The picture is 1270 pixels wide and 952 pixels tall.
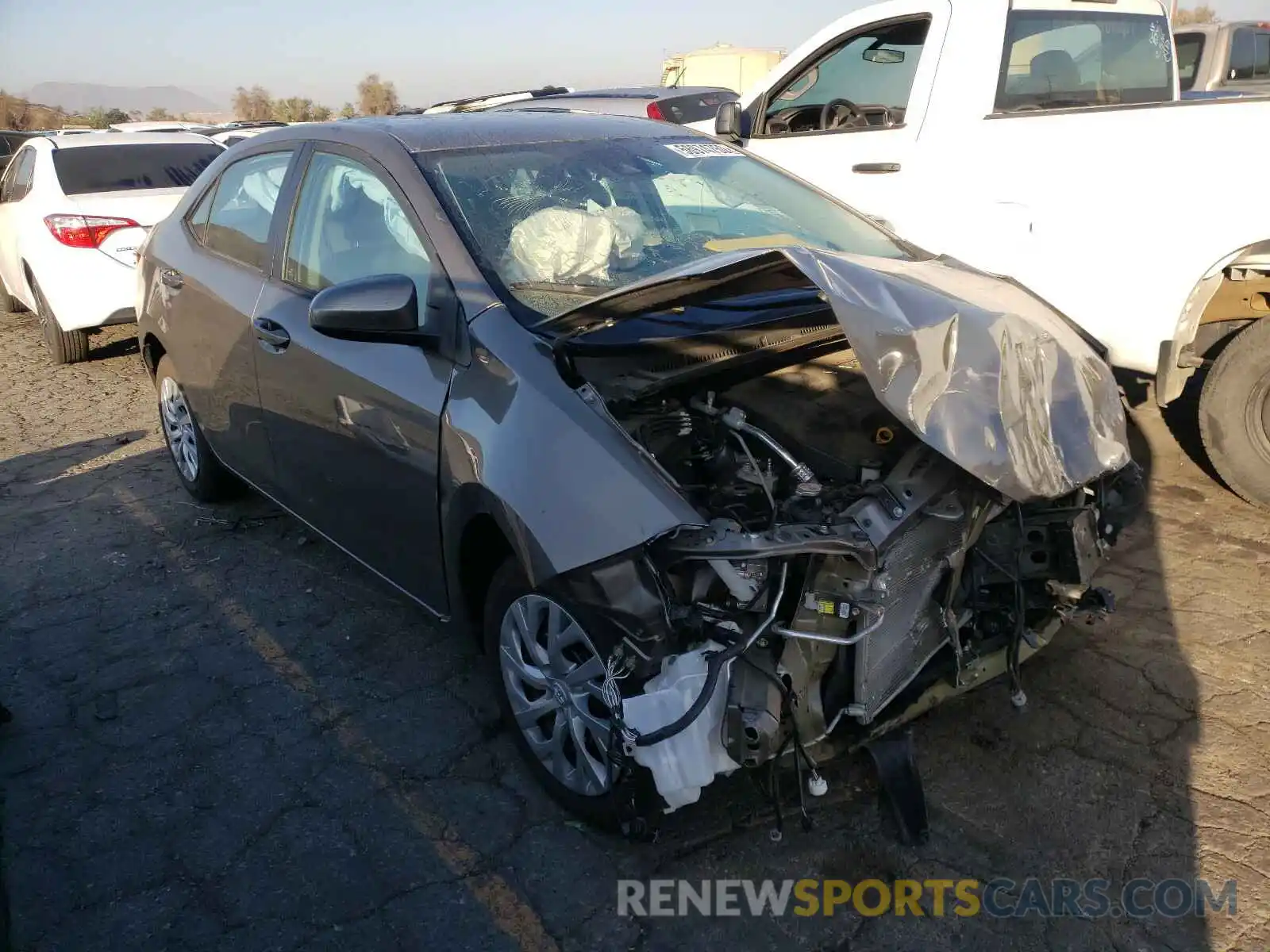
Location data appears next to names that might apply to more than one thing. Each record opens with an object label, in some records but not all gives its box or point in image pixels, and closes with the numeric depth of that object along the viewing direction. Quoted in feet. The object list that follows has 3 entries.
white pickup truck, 12.91
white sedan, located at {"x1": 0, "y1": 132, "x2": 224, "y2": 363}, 23.75
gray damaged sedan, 7.38
